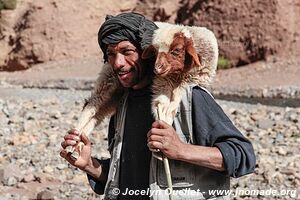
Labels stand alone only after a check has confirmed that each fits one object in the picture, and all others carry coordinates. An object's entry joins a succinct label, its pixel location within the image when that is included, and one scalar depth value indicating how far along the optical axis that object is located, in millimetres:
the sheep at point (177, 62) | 2744
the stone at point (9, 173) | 8070
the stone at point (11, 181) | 7938
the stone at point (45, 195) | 7301
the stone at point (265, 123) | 12273
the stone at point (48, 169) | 8606
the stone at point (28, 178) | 8125
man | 2686
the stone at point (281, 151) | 9547
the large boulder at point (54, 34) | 27438
